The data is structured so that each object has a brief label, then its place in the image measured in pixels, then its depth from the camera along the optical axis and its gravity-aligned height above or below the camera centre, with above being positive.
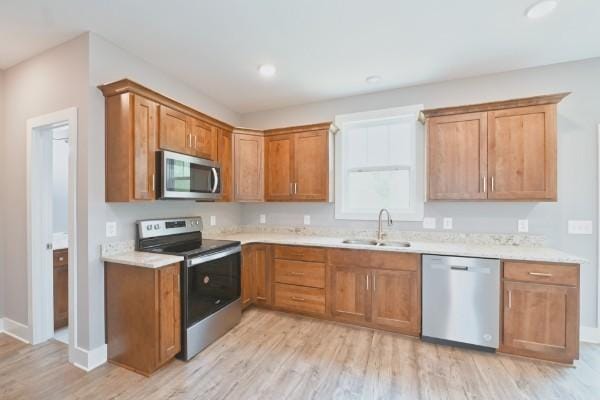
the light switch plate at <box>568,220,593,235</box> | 2.63 -0.30
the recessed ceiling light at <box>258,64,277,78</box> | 2.82 +1.39
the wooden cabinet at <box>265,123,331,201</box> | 3.45 +0.46
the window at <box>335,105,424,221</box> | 3.28 +0.43
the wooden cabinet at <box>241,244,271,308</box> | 3.33 -0.99
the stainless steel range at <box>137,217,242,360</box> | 2.31 -0.77
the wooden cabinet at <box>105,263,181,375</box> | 2.07 -0.96
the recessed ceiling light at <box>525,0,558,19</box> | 1.88 +1.37
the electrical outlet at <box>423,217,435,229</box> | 3.16 -0.30
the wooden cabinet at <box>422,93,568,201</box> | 2.49 +0.47
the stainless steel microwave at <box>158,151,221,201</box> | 2.41 +0.21
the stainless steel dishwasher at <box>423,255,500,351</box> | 2.39 -0.97
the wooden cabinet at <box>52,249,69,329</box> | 2.80 -0.94
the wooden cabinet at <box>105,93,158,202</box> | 2.21 +0.42
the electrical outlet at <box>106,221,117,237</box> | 2.33 -0.28
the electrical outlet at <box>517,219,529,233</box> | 2.81 -0.30
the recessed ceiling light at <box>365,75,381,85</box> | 3.04 +1.37
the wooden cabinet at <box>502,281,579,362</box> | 2.19 -1.05
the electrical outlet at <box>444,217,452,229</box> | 3.08 -0.30
